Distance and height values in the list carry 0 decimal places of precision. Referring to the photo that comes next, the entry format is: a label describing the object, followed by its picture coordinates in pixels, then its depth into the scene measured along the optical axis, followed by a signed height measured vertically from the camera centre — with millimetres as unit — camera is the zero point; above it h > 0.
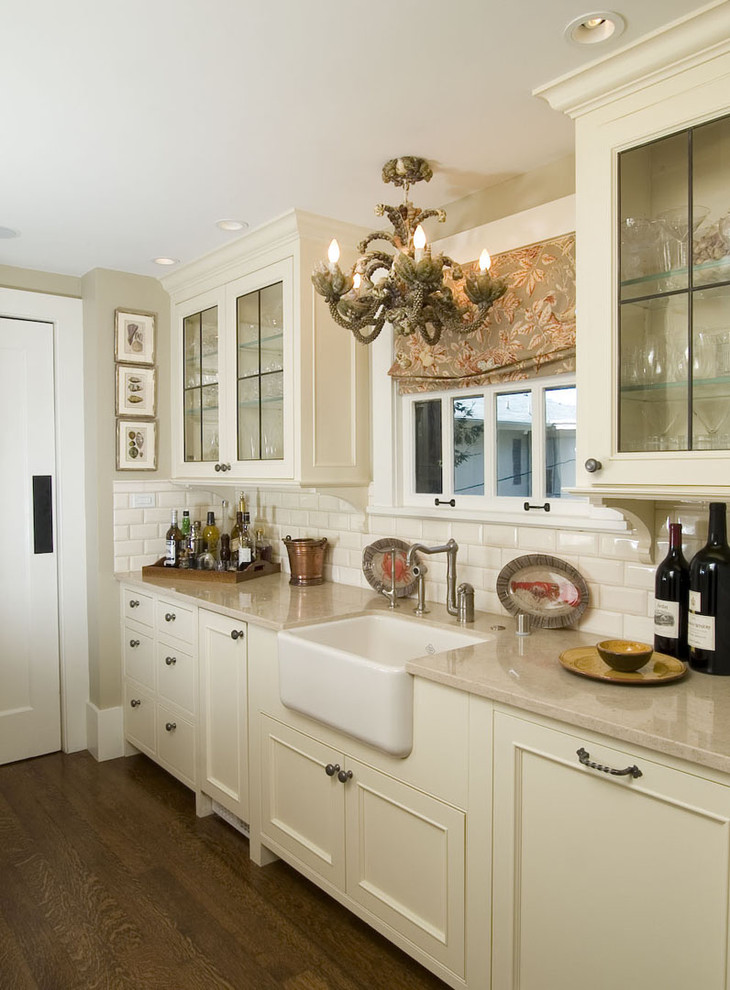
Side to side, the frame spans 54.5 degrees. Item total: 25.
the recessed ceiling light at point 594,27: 1556 +1014
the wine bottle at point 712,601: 1729 -304
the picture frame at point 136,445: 3574 +185
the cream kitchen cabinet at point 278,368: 2811 +476
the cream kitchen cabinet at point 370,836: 1839 -1048
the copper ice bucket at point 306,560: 3127 -355
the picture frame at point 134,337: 3547 +731
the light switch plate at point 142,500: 3635 -100
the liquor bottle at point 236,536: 3529 -281
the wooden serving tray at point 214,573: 3289 -440
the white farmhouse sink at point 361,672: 1923 -592
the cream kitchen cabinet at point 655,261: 1585 +517
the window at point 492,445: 2352 +124
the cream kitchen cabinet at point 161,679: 2982 -899
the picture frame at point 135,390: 3553 +460
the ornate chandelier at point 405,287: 2195 +617
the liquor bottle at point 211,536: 3699 -291
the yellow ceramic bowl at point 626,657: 1708 -433
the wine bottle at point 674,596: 1852 -309
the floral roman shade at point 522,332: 2193 +487
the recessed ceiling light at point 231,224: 2840 +1033
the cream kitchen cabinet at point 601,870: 1341 -816
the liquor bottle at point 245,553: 3393 -349
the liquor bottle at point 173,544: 3518 -318
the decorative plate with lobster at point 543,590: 2229 -363
